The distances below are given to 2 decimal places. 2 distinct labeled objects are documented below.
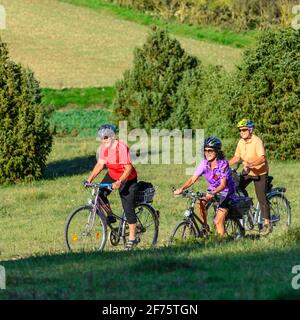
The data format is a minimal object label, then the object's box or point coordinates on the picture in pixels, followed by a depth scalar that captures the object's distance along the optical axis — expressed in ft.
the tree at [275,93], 103.04
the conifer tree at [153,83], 138.10
